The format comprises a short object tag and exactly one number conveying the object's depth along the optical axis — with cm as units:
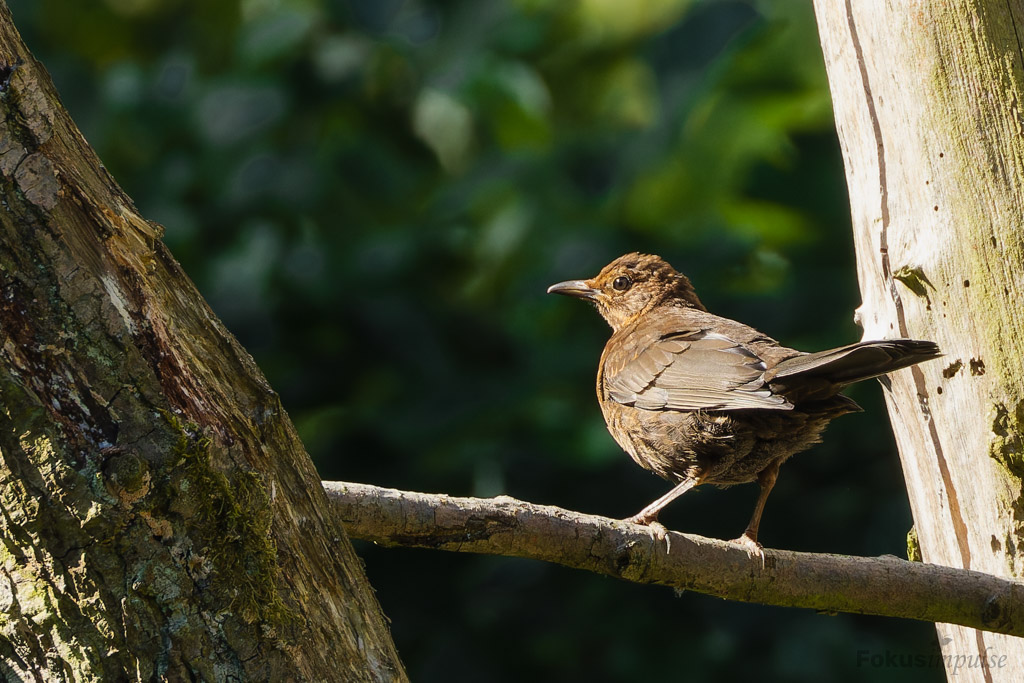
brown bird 637
